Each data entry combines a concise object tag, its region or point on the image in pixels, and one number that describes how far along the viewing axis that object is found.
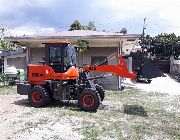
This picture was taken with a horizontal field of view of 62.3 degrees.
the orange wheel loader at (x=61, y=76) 5.79
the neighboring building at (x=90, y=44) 9.05
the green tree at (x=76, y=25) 21.91
